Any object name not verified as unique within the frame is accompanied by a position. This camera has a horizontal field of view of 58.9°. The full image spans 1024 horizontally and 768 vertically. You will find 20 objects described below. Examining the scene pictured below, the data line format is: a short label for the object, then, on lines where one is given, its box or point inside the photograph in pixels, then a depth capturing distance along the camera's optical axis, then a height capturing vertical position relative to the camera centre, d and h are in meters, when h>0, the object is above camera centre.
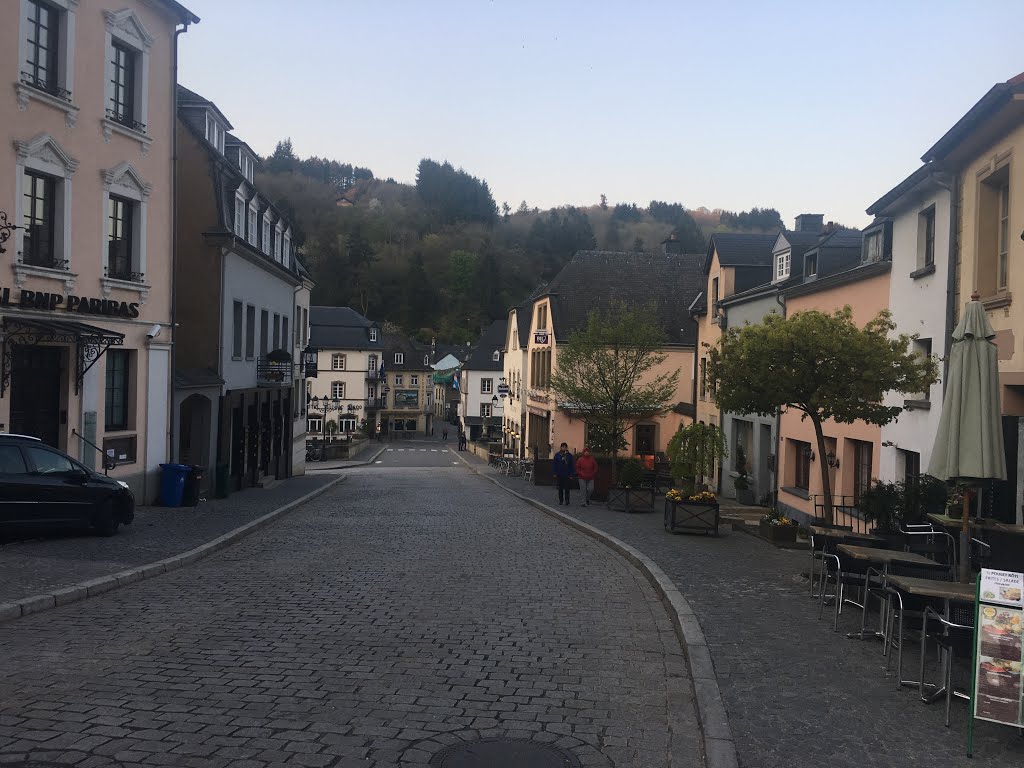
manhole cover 5.35 -2.17
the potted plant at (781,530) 15.81 -2.23
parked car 12.51 -1.51
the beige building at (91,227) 15.69 +3.09
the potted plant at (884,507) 12.30 -1.40
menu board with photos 5.61 -1.51
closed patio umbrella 7.83 -0.03
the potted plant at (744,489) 25.96 -2.50
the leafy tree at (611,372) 29.11 +0.87
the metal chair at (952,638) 6.14 -1.59
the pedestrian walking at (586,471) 23.75 -1.89
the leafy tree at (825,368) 13.48 +0.55
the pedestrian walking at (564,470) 24.72 -1.97
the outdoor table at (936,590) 6.43 -1.34
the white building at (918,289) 14.27 +1.99
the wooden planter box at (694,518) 17.22 -2.23
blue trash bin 19.89 -2.04
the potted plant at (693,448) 22.66 -1.18
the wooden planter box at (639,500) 22.56 -2.50
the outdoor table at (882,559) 8.39 -1.43
